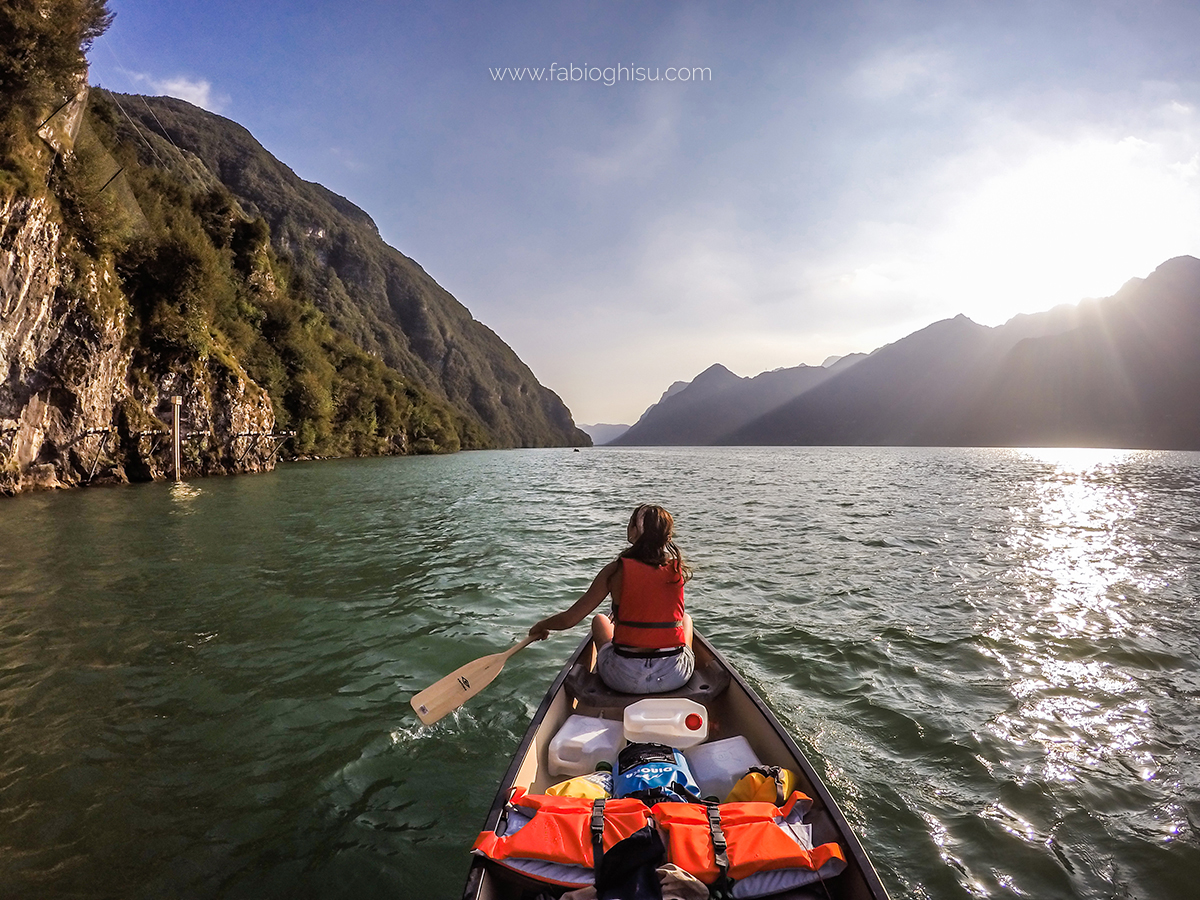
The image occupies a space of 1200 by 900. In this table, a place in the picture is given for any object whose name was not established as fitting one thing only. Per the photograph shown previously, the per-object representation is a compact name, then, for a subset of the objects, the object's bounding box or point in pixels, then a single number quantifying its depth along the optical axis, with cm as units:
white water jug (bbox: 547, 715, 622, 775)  399
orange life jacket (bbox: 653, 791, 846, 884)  243
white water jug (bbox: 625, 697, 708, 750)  412
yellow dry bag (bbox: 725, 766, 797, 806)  321
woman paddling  489
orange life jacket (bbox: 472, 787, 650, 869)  251
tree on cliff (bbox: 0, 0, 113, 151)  2094
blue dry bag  319
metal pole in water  2884
